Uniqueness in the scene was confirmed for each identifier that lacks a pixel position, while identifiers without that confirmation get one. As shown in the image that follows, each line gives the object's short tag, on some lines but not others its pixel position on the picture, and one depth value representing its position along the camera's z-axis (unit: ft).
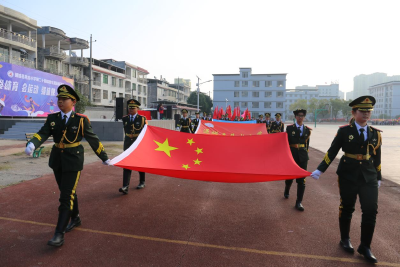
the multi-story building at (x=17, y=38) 100.94
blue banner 61.63
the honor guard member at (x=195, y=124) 46.28
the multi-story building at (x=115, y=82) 162.40
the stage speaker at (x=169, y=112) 101.30
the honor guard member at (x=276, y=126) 41.68
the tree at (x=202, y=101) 260.42
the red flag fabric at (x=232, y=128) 41.34
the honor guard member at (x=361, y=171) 11.90
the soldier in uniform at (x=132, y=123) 21.44
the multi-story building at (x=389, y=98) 383.86
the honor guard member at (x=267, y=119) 51.58
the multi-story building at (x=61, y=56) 128.77
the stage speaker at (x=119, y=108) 56.59
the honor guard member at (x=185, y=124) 45.28
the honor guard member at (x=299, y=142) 18.45
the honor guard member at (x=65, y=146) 12.65
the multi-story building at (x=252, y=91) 263.90
